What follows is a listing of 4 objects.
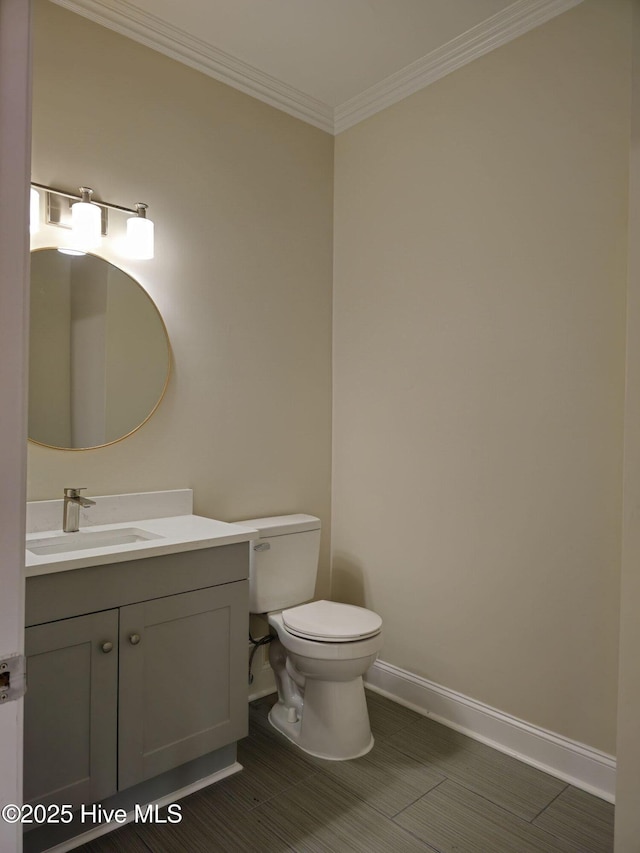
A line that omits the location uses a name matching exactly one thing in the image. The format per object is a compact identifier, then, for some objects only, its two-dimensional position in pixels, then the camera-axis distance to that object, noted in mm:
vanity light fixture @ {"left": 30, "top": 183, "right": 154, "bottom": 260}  2047
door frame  793
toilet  2184
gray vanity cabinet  1624
